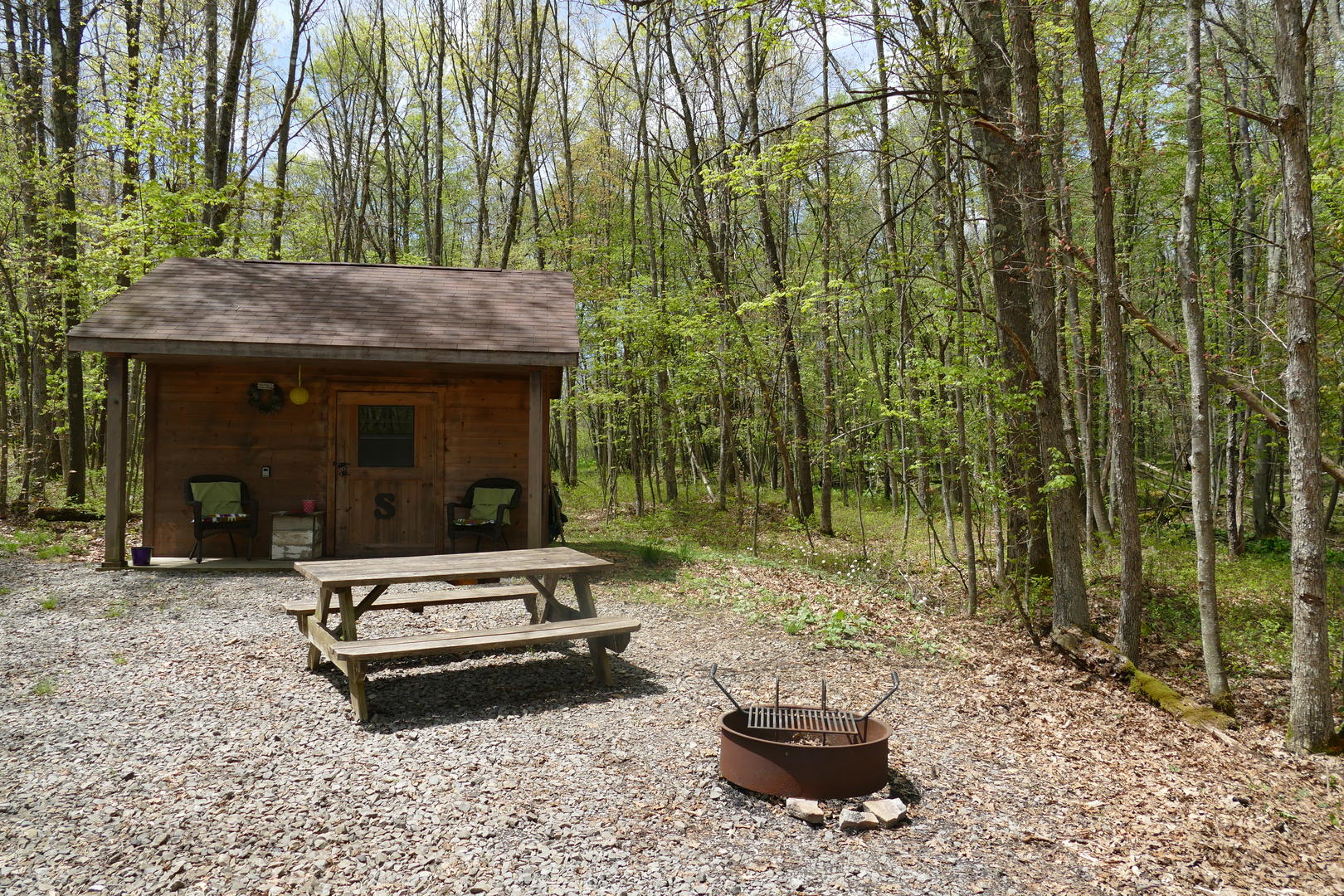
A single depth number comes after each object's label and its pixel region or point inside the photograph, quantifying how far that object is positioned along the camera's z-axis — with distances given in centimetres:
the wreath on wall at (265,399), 949
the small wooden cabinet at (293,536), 930
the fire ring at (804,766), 353
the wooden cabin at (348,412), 912
